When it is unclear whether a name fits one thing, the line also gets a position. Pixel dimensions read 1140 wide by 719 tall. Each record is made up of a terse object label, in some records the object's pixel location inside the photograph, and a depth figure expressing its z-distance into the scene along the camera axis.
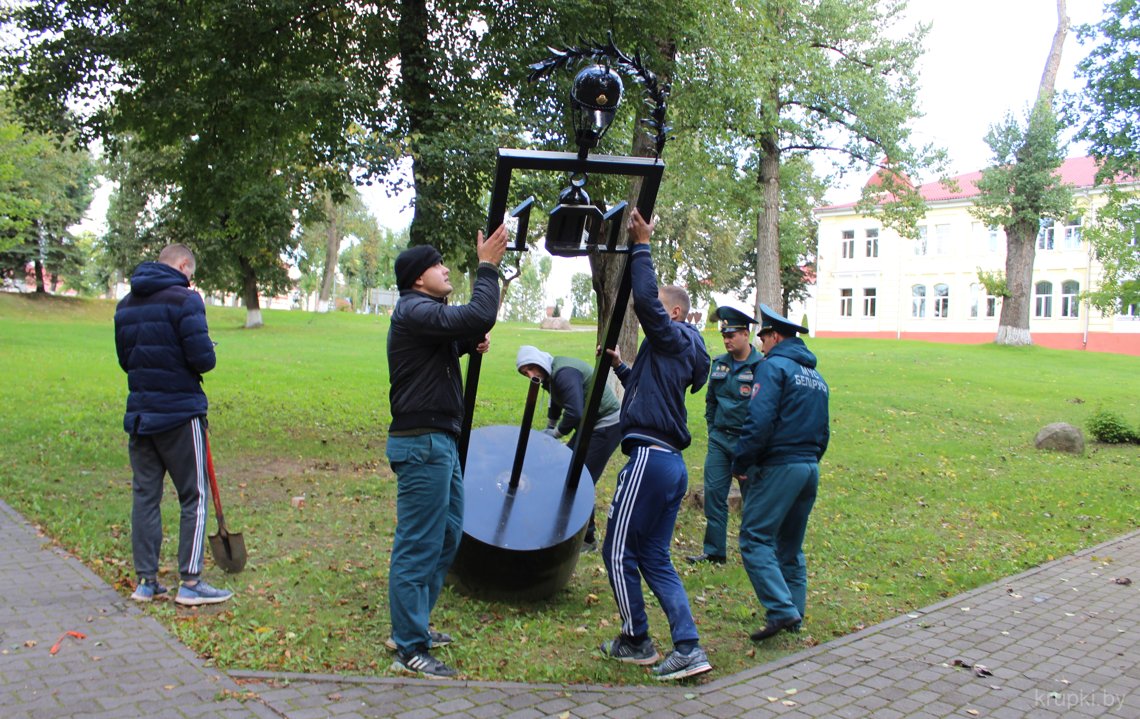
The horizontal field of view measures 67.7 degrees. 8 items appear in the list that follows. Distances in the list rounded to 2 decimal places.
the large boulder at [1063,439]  13.82
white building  47.81
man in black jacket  4.36
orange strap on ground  4.40
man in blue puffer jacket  5.16
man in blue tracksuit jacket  4.51
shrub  14.96
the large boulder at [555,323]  47.80
